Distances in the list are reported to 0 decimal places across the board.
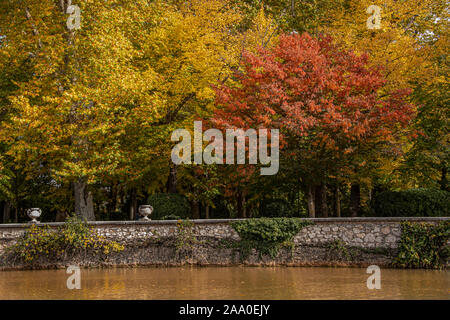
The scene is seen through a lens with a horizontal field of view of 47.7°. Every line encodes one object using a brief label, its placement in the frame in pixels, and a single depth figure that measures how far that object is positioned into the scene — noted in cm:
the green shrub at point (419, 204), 1878
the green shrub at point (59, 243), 1767
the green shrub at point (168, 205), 2002
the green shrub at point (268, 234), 1722
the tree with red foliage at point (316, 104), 1800
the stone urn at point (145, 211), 1859
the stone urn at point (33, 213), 1852
